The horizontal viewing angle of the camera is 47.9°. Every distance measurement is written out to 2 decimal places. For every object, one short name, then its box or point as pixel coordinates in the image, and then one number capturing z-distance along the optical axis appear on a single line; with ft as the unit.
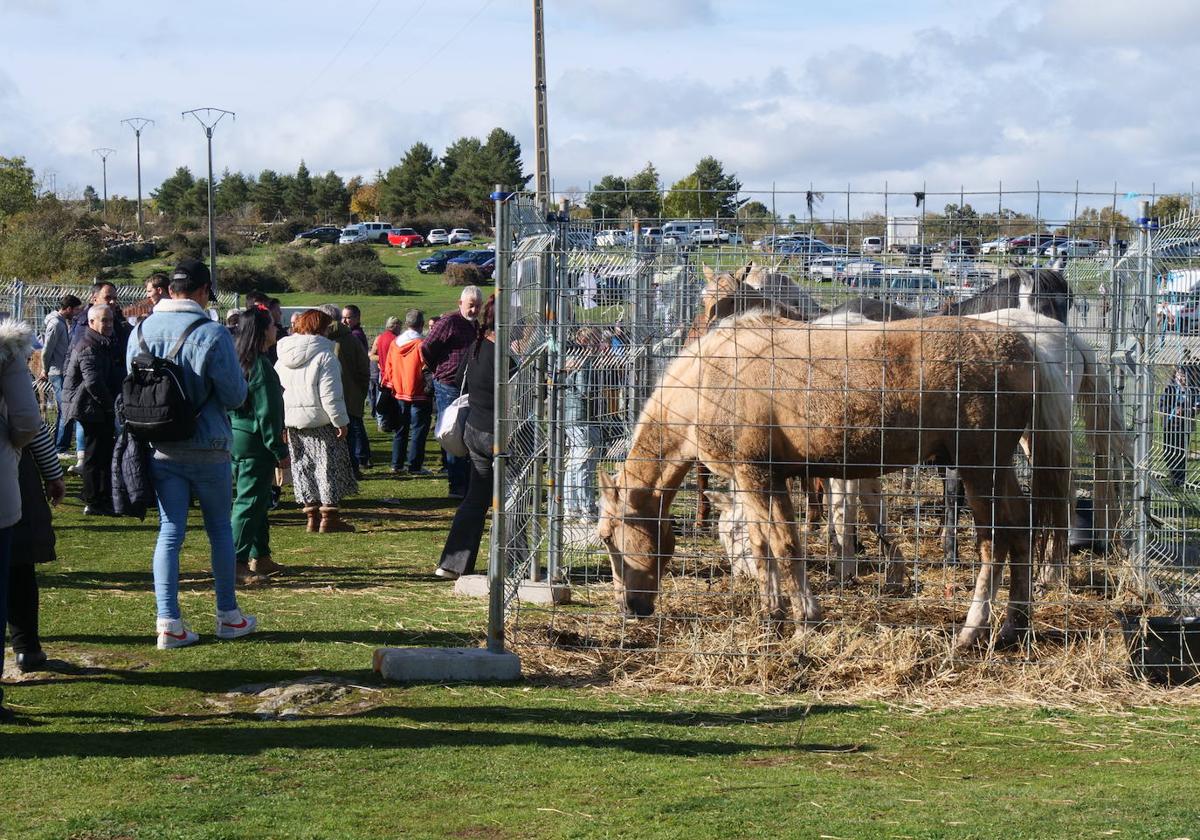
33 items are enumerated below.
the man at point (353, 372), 47.73
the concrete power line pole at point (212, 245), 127.61
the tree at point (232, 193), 295.69
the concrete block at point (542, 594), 27.68
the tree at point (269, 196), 288.51
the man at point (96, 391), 37.73
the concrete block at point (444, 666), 21.89
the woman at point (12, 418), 19.03
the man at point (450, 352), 42.75
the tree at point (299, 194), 289.94
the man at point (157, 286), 28.45
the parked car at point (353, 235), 232.12
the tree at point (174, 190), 311.74
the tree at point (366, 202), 297.94
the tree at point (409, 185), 285.23
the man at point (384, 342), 57.52
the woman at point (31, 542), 21.42
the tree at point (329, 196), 294.87
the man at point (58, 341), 49.55
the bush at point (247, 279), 171.74
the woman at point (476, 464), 29.71
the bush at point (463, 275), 163.43
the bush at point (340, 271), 169.99
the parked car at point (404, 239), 238.07
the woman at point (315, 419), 35.70
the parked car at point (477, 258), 177.90
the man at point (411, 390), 49.83
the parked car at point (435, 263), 193.06
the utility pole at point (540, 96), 69.10
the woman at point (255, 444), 30.30
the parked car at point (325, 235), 240.32
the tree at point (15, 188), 213.87
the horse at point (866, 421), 23.65
